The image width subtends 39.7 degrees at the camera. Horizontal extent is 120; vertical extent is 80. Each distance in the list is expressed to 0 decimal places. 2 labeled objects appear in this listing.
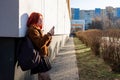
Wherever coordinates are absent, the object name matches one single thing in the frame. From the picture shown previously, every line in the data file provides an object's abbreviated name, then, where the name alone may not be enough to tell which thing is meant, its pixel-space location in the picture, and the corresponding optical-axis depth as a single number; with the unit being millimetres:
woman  2706
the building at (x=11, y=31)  2682
